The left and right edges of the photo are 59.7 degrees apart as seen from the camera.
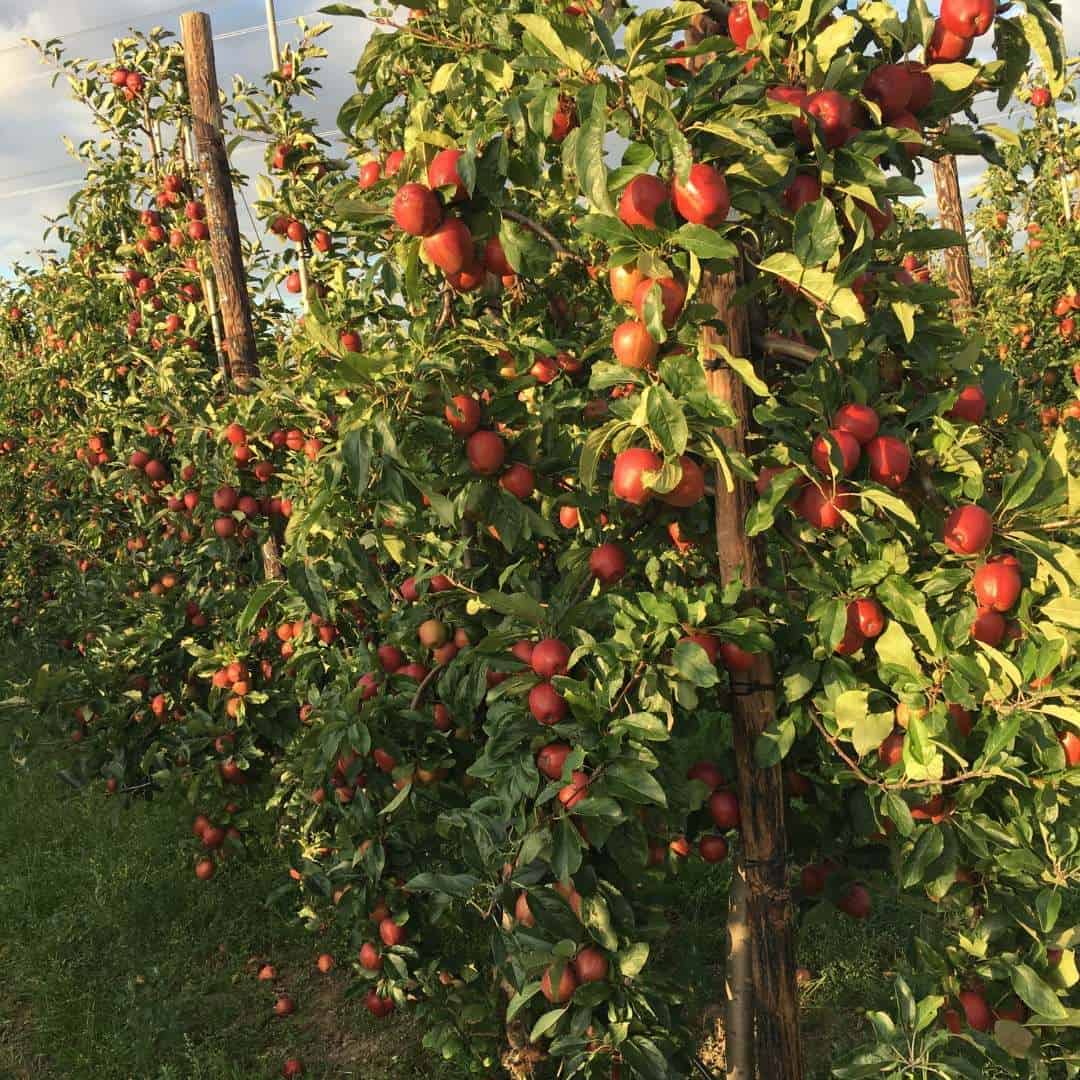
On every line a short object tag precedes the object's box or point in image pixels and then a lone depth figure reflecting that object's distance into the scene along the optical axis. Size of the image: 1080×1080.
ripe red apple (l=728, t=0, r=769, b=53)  1.64
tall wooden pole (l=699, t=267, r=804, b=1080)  1.73
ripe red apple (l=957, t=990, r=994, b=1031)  1.69
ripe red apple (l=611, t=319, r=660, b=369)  1.47
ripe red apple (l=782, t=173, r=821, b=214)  1.51
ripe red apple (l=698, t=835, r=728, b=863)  2.15
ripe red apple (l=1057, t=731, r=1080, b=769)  1.60
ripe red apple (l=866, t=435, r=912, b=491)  1.56
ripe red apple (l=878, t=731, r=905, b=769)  1.68
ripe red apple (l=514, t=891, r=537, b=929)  1.74
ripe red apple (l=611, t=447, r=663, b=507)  1.51
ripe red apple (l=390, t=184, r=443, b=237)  1.57
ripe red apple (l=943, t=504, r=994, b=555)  1.54
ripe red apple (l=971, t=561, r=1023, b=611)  1.53
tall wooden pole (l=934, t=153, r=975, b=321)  6.43
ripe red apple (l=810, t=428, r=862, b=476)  1.51
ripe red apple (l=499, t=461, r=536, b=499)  1.98
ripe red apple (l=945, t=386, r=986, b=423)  1.67
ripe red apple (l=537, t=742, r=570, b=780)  1.66
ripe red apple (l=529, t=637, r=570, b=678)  1.71
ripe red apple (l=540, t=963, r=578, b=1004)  1.61
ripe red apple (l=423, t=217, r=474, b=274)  1.64
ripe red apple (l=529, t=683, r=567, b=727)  1.64
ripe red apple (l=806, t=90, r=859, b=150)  1.46
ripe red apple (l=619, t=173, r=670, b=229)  1.39
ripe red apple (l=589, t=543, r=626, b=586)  1.88
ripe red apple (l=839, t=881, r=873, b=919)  2.12
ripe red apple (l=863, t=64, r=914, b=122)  1.58
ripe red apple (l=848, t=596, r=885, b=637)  1.61
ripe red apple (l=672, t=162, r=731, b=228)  1.36
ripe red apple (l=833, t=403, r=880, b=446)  1.57
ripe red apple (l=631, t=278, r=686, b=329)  1.43
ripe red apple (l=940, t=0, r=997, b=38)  1.53
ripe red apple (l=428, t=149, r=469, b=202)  1.59
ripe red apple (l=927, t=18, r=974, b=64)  1.58
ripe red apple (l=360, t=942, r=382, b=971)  2.92
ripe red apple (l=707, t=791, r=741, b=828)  1.90
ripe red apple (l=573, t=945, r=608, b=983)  1.66
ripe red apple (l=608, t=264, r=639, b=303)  1.49
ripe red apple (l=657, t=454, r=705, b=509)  1.59
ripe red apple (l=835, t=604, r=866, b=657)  1.64
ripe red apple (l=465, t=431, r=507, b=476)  1.92
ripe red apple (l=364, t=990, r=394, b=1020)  3.17
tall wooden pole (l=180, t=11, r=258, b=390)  4.10
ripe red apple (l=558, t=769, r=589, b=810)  1.54
